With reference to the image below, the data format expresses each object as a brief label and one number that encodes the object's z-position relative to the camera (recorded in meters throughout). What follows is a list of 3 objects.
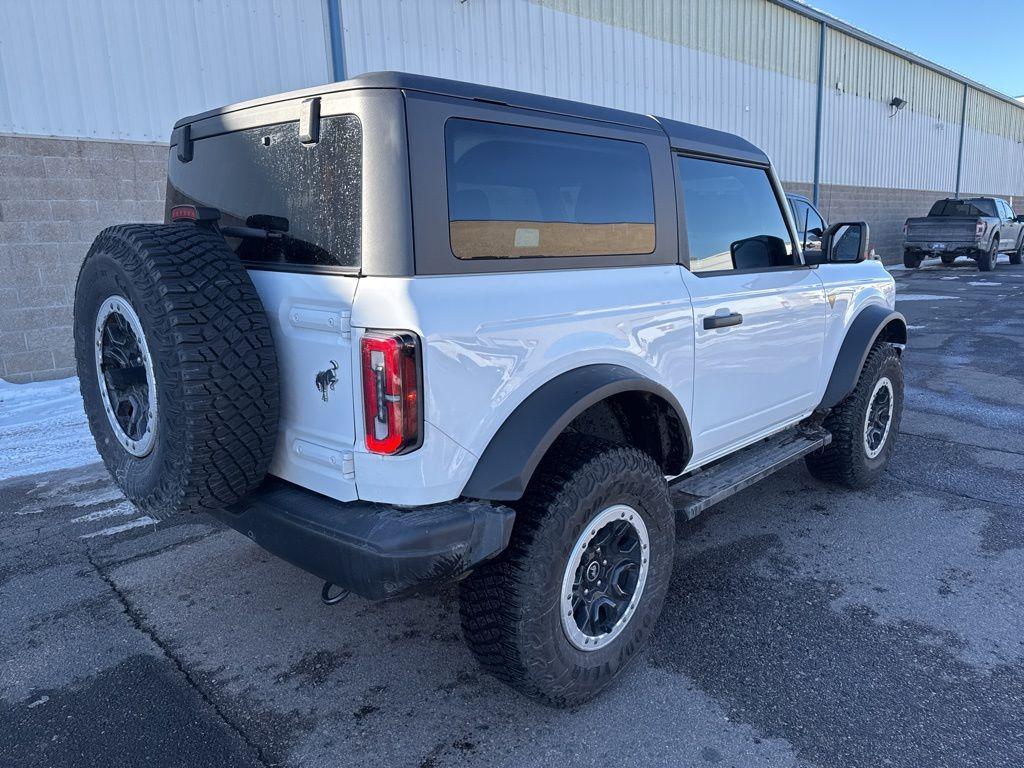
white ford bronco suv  2.13
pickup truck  20.08
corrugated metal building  6.93
